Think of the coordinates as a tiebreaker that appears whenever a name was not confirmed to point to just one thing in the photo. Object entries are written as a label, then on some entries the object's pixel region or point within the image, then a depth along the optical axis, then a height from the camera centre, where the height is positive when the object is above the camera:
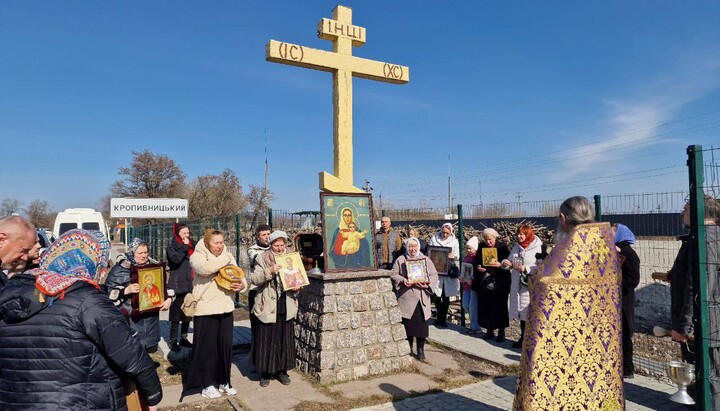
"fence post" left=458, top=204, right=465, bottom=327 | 8.60 -0.47
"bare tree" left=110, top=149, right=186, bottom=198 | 37.03 +3.50
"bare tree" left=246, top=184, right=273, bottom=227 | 34.06 +1.67
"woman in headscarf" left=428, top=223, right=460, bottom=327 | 8.27 -1.10
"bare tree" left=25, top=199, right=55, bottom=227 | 52.66 +1.09
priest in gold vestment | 3.11 -0.71
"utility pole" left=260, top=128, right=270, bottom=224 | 34.86 +1.84
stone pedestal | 5.68 -1.39
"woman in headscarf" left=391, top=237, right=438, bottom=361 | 6.49 -1.18
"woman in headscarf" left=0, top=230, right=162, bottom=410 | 2.27 -0.60
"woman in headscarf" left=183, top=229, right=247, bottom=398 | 5.10 -1.15
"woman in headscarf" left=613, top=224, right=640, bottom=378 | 5.43 -0.79
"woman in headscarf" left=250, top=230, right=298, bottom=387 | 5.48 -1.18
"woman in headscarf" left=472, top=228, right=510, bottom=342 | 7.55 -1.15
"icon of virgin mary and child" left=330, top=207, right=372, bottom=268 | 6.09 -0.33
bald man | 3.26 -0.11
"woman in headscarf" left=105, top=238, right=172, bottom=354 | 5.12 -0.77
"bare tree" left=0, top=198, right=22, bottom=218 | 53.91 +1.94
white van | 16.61 +0.10
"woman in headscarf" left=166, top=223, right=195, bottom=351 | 6.97 -0.82
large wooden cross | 6.07 +1.99
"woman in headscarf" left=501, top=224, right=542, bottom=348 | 6.85 -0.68
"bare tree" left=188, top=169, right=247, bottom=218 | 32.47 +1.82
